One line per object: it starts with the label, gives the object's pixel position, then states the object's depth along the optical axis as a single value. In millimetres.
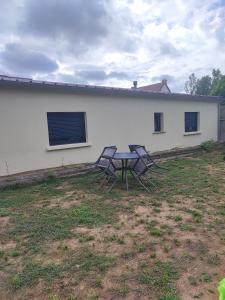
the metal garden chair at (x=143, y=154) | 5678
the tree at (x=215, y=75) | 31544
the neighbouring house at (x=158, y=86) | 24175
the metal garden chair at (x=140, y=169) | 5574
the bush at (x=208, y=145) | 10961
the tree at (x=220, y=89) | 21375
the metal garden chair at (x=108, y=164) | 5729
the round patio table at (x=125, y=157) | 5602
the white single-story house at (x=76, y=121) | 6087
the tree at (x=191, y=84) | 43238
